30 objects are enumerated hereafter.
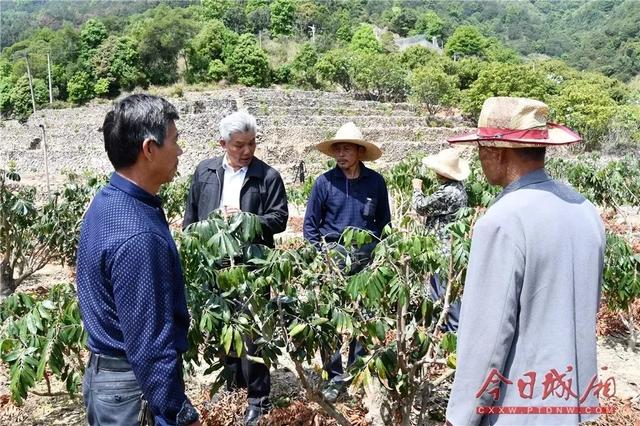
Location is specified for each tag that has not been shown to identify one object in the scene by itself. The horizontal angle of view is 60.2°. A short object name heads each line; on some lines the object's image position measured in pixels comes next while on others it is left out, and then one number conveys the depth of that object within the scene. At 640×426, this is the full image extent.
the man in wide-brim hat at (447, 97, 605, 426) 1.46
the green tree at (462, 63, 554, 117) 35.28
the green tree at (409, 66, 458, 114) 34.16
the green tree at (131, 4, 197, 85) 39.59
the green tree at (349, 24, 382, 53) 55.82
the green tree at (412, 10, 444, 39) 79.62
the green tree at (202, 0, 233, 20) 66.50
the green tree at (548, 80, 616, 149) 29.58
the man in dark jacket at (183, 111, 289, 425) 3.01
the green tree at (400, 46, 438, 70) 47.06
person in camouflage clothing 4.07
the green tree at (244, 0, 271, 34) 66.75
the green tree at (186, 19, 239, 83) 39.96
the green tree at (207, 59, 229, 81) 38.69
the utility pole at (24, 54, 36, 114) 35.10
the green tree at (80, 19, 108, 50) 44.00
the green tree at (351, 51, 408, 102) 36.38
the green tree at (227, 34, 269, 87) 38.19
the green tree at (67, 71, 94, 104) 36.91
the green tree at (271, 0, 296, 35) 65.75
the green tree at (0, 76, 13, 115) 37.84
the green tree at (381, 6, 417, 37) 84.75
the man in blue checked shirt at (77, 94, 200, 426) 1.52
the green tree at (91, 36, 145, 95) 37.78
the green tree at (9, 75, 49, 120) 37.12
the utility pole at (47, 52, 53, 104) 37.25
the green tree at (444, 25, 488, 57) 65.19
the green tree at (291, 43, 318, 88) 38.97
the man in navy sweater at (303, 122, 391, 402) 3.49
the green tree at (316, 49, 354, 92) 38.38
